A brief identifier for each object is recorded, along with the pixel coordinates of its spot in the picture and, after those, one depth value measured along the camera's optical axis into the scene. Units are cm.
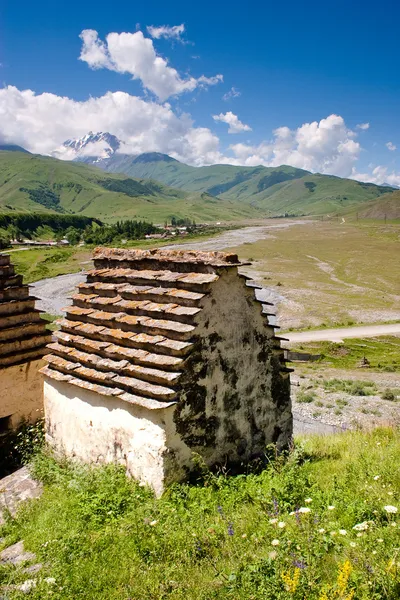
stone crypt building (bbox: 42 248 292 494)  719
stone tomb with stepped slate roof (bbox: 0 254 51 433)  1058
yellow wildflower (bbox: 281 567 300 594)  369
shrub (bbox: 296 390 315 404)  2898
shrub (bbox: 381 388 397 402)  2926
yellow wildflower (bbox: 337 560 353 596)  342
